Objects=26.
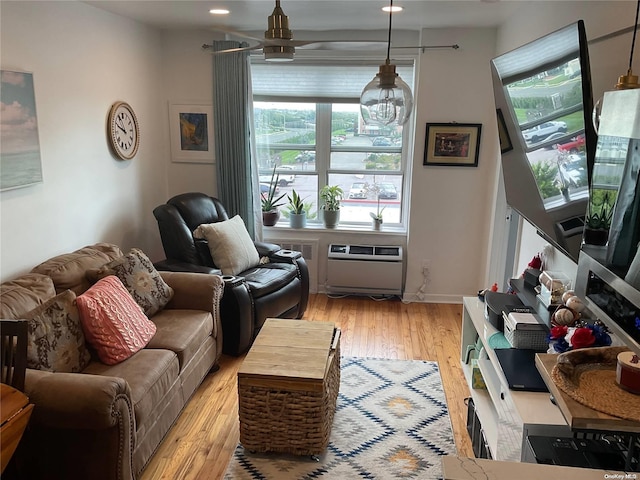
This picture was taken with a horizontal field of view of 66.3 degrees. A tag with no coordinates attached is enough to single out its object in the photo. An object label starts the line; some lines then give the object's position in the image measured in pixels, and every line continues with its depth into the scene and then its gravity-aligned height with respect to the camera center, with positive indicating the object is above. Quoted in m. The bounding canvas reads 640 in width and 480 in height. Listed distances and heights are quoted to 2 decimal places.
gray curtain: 4.45 +0.09
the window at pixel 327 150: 4.68 -0.06
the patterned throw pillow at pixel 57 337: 2.16 -0.91
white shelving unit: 1.73 -1.02
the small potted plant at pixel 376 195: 4.84 -0.49
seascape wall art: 2.61 +0.01
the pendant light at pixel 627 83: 1.49 +0.20
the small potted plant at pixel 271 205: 4.84 -0.61
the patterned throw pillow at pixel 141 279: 2.89 -0.84
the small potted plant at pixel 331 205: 4.77 -0.59
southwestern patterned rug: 2.41 -1.56
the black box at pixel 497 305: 2.53 -0.82
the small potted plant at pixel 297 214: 4.84 -0.69
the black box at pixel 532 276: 2.79 -0.73
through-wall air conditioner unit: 4.61 -1.16
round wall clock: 3.72 +0.06
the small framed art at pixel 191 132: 4.63 +0.08
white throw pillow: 3.79 -0.81
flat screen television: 1.71 +0.08
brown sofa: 1.95 -1.12
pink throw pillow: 2.46 -0.94
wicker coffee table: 2.35 -1.22
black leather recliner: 3.42 -1.00
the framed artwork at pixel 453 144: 4.30 +0.02
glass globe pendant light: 2.15 +0.20
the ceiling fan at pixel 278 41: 2.20 +0.45
